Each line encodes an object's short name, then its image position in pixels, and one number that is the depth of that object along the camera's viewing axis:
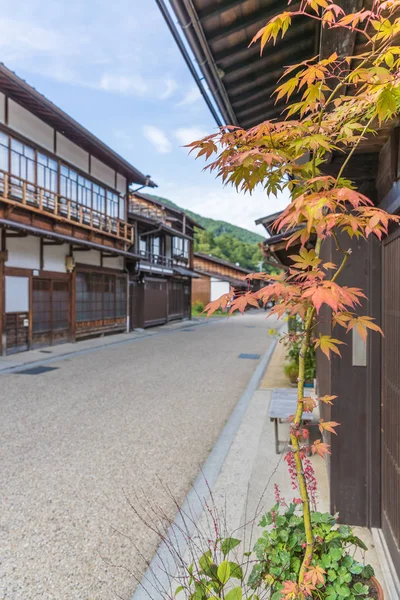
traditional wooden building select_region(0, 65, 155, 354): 10.12
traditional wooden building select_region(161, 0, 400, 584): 2.21
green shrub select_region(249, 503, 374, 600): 1.49
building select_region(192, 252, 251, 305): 36.34
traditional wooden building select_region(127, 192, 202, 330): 18.27
